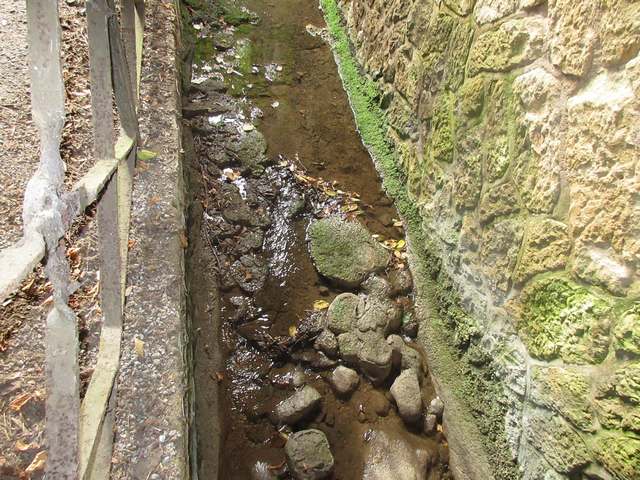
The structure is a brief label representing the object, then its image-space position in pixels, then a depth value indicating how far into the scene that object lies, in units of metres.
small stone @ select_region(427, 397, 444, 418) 2.62
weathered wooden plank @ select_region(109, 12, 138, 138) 1.95
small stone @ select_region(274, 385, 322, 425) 2.41
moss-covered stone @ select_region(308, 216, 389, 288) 2.98
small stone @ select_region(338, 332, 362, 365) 2.63
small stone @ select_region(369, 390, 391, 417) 2.56
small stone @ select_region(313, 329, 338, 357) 2.67
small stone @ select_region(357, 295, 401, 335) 2.71
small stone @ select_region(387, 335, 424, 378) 2.70
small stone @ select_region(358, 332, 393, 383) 2.59
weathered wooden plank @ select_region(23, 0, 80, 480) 1.05
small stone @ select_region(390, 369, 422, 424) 2.54
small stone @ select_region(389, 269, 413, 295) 3.04
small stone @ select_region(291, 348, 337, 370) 2.65
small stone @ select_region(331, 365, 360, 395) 2.57
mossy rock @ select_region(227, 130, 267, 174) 3.47
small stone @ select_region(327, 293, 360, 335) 2.71
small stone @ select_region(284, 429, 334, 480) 2.23
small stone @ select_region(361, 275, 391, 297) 2.97
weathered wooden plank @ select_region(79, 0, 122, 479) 1.48
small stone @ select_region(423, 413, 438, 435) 2.58
